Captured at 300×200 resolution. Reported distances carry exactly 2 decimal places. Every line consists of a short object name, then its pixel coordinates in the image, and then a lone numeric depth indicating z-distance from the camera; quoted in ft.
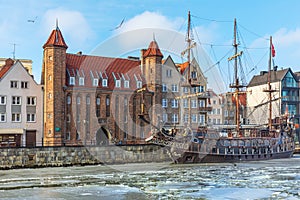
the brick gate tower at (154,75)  215.51
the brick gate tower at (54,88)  185.47
